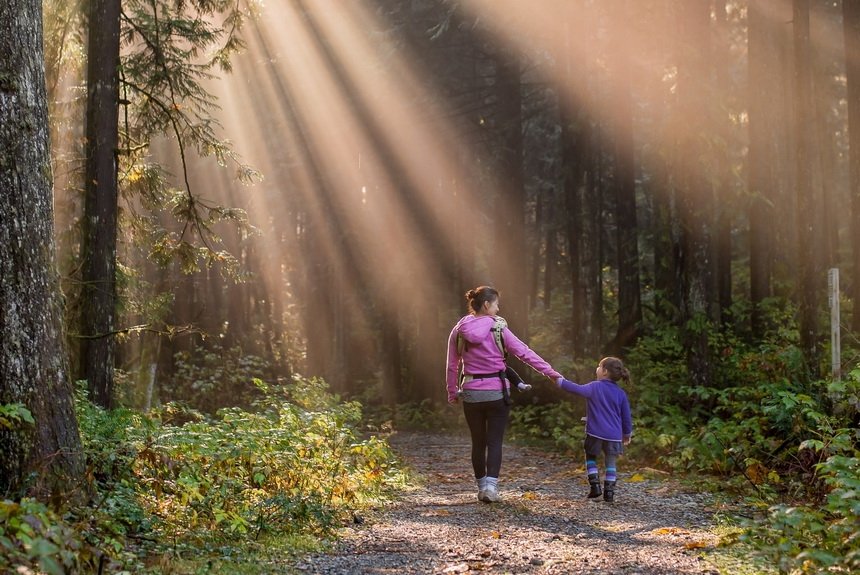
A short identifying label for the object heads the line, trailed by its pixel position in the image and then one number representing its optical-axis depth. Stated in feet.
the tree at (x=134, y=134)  39.91
